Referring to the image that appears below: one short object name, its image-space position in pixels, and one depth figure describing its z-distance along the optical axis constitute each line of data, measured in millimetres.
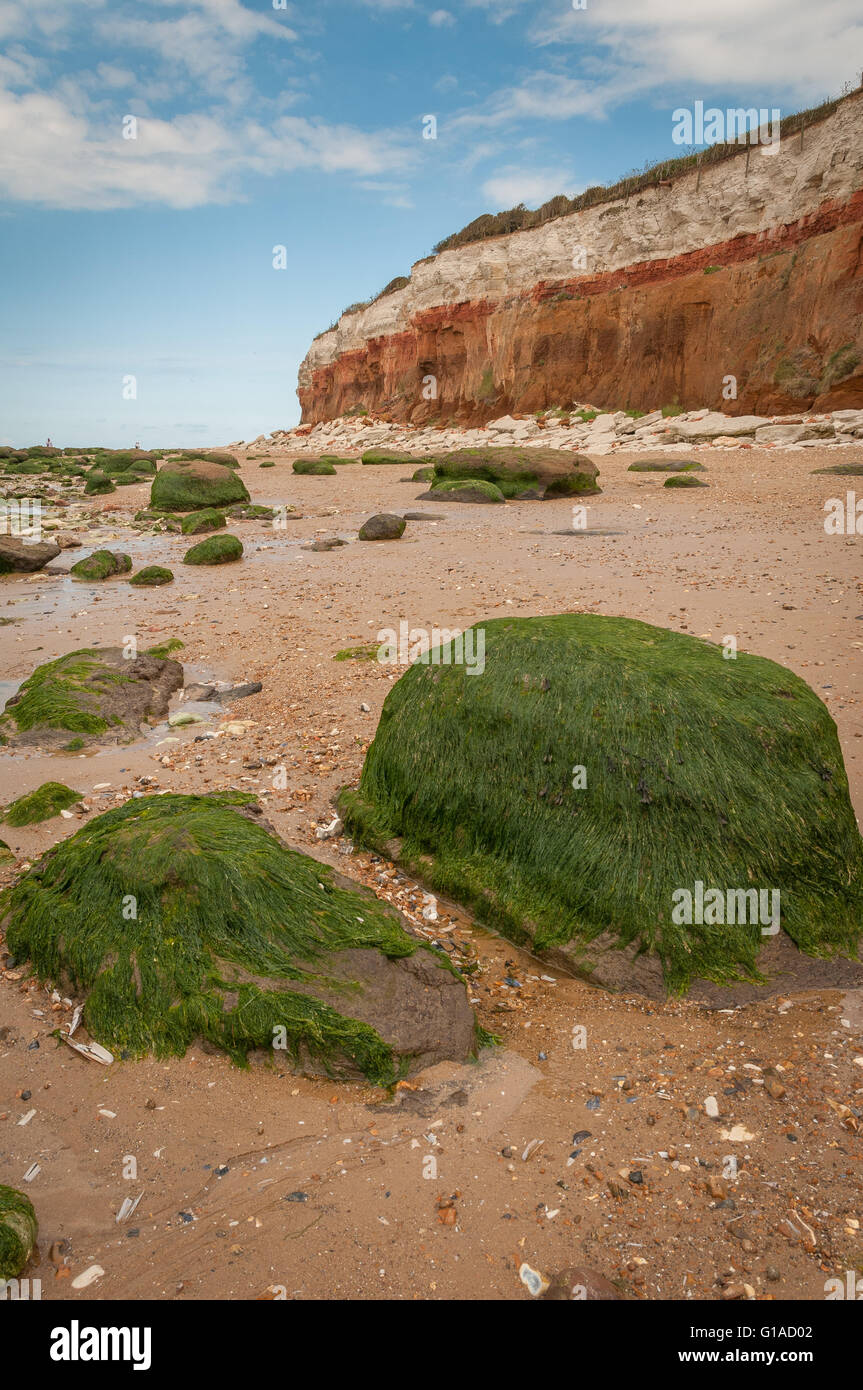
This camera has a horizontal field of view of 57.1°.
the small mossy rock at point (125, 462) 40303
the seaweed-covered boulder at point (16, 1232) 2598
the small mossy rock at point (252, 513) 20609
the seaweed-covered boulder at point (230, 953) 3625
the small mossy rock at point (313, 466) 30734
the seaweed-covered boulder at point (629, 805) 4309
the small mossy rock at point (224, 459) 37250
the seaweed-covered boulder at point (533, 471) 19734
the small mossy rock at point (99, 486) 30891
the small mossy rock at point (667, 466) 21297
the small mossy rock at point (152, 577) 13555
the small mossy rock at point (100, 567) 14328
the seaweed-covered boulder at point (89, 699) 7199
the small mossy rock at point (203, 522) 18984
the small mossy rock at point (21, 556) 15039
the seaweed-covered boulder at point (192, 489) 22484
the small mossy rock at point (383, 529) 15484
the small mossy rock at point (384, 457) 32844
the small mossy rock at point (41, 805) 5684
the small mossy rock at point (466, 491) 19859
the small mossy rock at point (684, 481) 18766
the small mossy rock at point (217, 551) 14891
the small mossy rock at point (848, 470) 17812
